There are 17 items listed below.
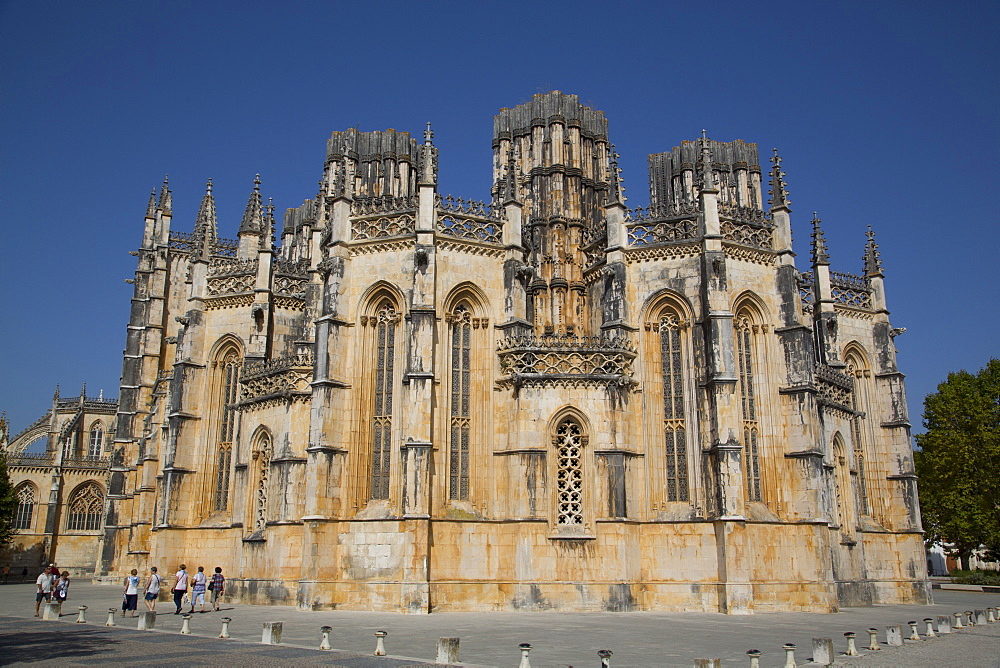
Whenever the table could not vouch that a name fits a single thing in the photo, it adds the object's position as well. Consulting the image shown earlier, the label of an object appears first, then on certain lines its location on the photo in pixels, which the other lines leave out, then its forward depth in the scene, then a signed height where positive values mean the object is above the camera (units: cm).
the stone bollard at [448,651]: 1450 -194
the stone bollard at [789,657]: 1395 -199
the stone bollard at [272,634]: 1728 -195
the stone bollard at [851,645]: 1606 -208
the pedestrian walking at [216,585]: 2936 -162
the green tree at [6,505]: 5298 +226
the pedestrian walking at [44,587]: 2470 -137
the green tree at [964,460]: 4525 +425
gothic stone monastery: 2819 +437
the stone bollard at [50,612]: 2314 -198
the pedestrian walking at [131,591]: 2367 -144
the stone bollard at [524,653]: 1317 -184
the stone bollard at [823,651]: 1463 -201
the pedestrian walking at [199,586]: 2680 -148
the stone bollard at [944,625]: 2091 -221
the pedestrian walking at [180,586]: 2528 -139
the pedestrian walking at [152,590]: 2262 -139
